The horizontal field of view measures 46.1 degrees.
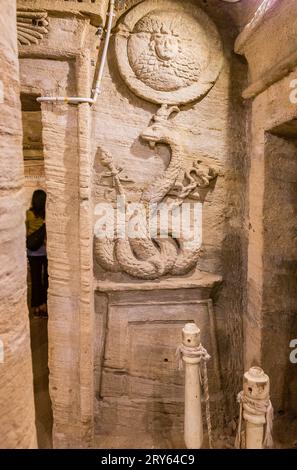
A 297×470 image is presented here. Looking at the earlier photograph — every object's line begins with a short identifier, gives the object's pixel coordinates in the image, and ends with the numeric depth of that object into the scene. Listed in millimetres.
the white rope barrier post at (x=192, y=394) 2461
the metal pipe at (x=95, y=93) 2469
